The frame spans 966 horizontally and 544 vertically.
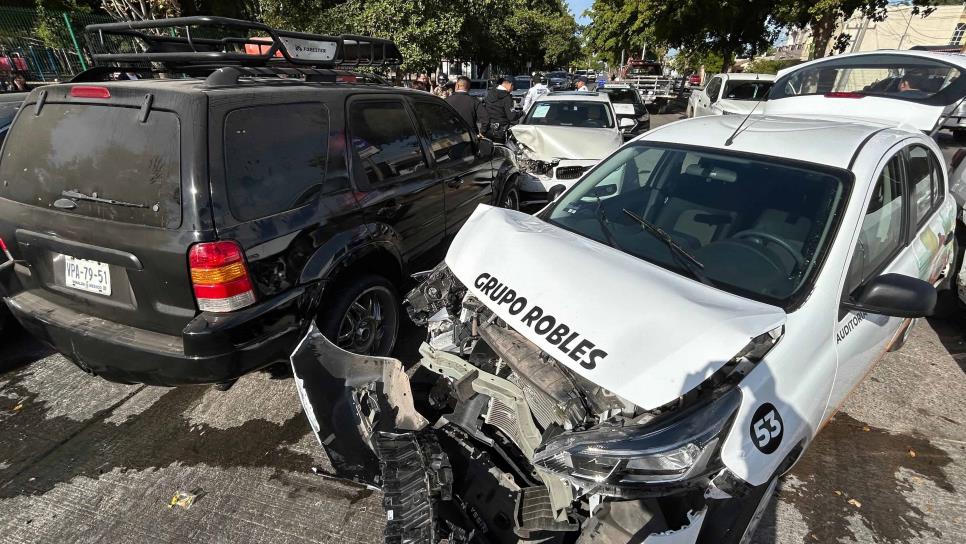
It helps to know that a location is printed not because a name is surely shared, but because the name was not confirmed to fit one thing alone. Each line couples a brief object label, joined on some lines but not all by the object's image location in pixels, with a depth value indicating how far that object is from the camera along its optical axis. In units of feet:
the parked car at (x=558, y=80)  82.82
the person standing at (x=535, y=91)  40.81
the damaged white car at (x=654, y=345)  5.06
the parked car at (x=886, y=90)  13.80
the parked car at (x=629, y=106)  28.25
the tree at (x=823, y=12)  42.83
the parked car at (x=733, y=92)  36.50
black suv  7.35
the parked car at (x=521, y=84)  71.64
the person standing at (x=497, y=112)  26.99
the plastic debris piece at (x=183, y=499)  7.88
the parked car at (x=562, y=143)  21.49
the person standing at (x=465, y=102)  24.98
